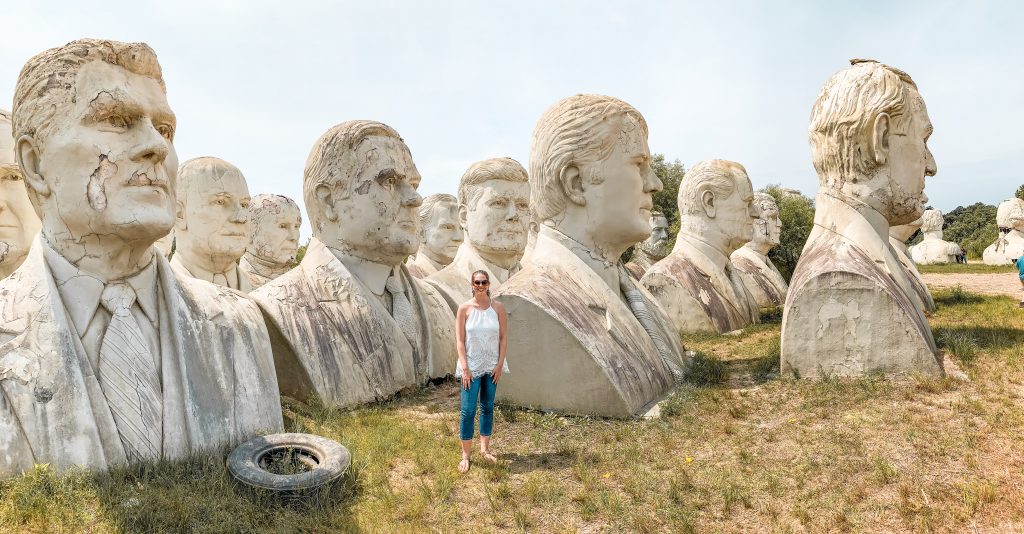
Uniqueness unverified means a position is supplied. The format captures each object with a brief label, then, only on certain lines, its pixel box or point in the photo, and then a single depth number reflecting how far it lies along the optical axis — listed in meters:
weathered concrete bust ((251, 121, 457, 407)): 5.68
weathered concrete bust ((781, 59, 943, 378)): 5.41
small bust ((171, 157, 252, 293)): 7.78
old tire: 3.52
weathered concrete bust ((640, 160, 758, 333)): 9.80
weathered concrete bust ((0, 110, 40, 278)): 5.45
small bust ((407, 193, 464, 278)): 11.43
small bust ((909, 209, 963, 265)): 25.34
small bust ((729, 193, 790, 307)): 12.94
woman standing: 4.23
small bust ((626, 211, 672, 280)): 17.20
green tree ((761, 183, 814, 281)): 18.80
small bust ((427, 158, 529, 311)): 9.19
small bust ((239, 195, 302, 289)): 10.55
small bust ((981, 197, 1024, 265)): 23.05
